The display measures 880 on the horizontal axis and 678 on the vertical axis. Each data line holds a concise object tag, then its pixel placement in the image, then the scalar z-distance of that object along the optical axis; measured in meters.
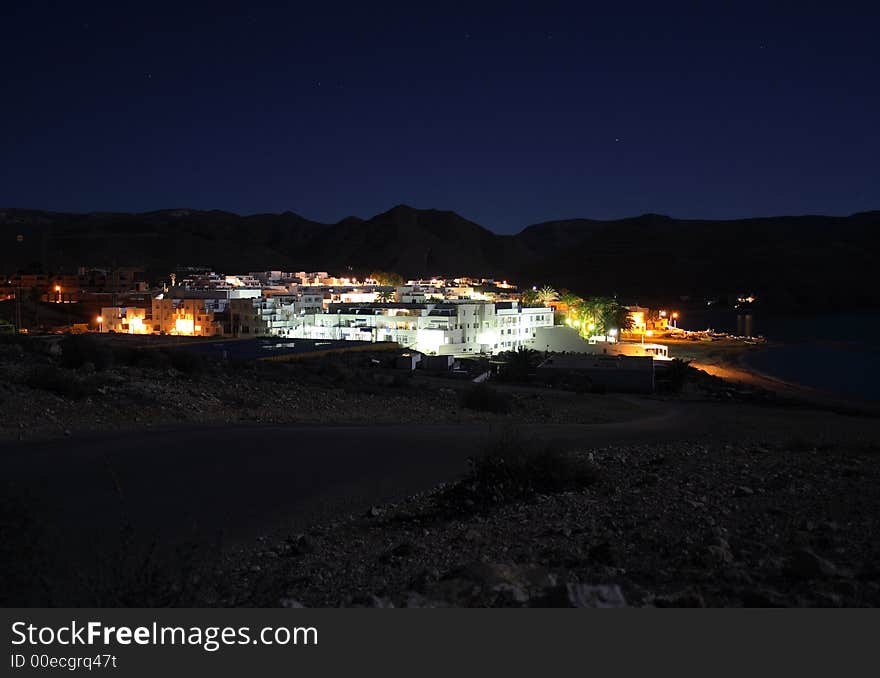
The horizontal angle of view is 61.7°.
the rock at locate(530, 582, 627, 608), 4.39
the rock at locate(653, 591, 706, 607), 4.53
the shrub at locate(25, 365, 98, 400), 14.28
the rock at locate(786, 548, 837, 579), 5.00
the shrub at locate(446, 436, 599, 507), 8.08
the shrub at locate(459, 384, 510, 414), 18.92
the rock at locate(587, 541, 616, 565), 5.64
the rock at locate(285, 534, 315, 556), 6.48
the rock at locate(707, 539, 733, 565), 5.41
